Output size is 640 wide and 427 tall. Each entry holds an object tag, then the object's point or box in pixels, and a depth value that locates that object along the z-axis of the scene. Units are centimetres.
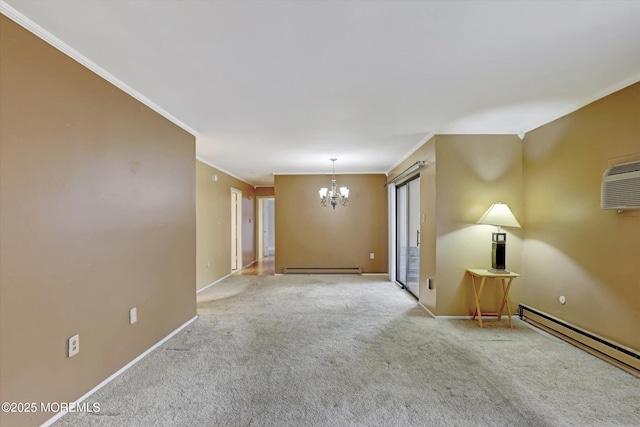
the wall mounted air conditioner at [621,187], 222
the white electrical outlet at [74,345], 185
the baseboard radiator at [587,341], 231
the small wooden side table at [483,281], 323
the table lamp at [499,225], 325
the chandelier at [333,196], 555
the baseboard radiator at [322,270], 660
